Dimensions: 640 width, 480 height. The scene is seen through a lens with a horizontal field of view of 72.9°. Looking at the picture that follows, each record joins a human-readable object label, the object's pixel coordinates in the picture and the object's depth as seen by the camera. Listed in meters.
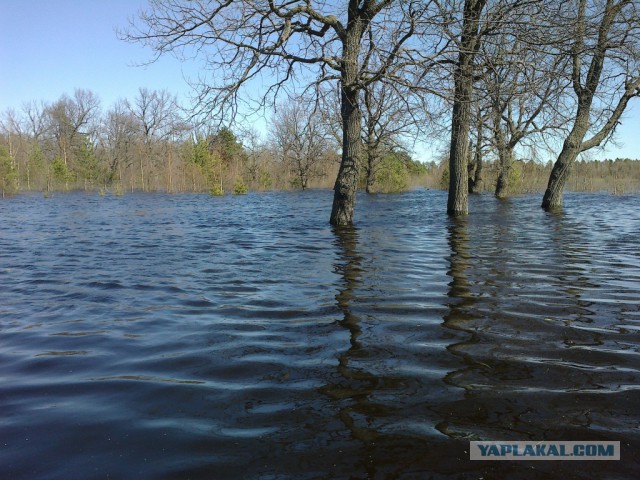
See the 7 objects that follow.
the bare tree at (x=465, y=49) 9.44
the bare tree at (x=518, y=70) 9.49
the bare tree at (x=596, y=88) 13.30
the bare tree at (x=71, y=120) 60.78
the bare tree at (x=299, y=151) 46.78
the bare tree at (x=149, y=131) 56.99
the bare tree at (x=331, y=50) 9.79
